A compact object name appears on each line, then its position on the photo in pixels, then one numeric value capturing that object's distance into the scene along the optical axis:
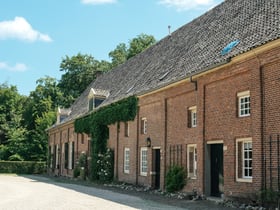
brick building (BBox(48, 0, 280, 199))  15.15
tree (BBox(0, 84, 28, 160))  59.84
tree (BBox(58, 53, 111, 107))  62.41
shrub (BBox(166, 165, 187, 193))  20.23
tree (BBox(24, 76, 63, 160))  59.00
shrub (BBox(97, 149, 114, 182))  29.47
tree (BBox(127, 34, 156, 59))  56.38
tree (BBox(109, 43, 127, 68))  61.30
